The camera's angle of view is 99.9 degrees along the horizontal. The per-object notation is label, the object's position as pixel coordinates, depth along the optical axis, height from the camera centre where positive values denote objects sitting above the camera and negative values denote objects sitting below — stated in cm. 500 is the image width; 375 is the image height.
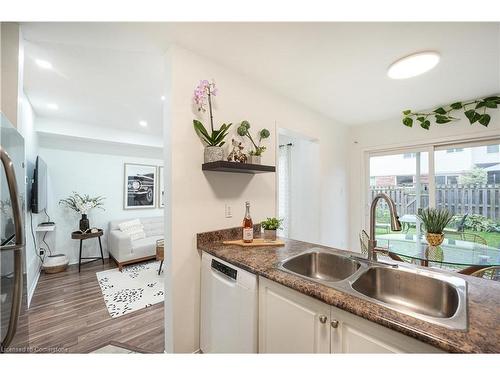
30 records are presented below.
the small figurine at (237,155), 171 +30
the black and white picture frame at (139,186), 442 +12
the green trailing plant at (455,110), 236 +97
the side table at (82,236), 354 -76
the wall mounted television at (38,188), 279 +5
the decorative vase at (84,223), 372 -56
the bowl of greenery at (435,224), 190 -31
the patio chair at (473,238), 215 -52
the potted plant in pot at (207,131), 160 +47
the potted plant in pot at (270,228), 181 -32
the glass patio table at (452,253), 161 -55
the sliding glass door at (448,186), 252 +6
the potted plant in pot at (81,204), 374 -23
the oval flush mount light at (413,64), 164 +104
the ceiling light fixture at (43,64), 188 +117
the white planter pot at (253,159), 183 +28
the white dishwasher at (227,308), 119 -74
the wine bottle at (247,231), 166 -32
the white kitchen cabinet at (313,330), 74 -58
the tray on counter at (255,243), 162 -41
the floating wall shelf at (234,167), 154 +19
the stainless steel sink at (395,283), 92 -49
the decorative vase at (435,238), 196 -45
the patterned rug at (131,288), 243 -131
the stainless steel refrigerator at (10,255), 76 -26
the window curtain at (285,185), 380 +11
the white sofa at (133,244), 359 -94
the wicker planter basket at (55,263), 331 -115
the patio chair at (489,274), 161 -86
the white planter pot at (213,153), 161 +29
